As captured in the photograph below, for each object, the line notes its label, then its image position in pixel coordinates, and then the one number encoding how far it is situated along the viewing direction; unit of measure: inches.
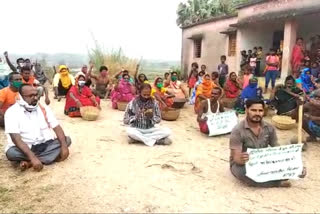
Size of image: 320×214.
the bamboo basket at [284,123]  288.8
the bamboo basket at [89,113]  314.5
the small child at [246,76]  395.0
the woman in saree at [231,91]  388.2
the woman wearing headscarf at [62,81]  424.8
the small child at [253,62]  495.4
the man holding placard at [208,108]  276.2
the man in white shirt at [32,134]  184.4
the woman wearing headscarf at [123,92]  377.4
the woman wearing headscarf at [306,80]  368.5
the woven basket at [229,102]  387.5
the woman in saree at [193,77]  481.4
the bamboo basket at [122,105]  372.0
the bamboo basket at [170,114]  328.8
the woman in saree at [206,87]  372.8
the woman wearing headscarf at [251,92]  353.1
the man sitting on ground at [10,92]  262.5
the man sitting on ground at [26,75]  293.7
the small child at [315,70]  401.7
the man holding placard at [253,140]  165.0
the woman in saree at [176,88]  407.3
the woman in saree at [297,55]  441.8
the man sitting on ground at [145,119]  240.1
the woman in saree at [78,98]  331.0
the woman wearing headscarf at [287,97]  314.8
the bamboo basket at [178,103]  384.1
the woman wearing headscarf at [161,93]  346.5
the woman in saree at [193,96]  422.6
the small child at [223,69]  529.3
